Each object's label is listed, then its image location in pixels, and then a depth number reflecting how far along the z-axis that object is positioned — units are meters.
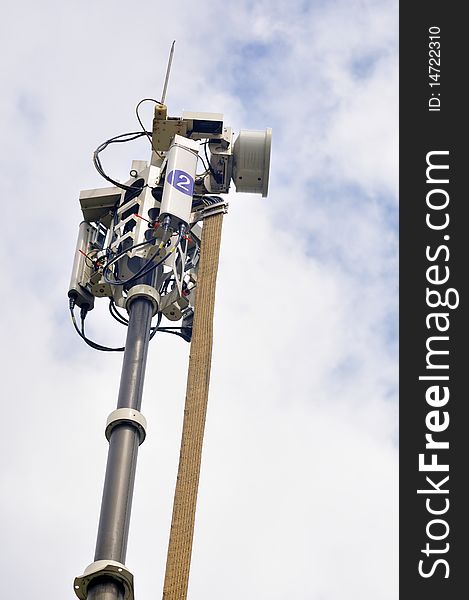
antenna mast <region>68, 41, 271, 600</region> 17.60
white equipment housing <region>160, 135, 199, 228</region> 21.45
